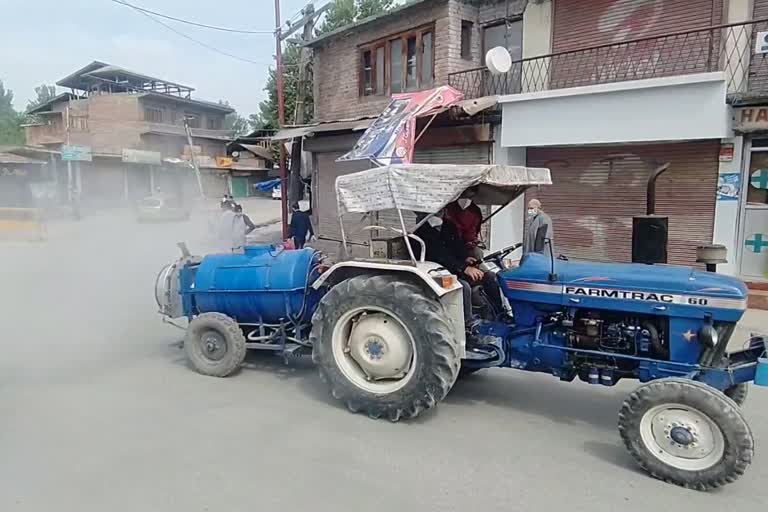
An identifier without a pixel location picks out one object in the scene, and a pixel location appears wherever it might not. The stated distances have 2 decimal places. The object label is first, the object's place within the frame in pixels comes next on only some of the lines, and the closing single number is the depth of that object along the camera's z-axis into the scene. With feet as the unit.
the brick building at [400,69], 40.56
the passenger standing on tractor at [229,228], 33.60
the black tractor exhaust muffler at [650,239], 15.71
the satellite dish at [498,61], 36.42
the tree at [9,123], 139.60
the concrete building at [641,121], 29.37
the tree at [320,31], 91.66
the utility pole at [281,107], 55.47
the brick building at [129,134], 95.14
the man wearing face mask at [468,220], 17.06
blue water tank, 18.42
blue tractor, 11.69
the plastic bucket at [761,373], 11.83
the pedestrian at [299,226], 48.98
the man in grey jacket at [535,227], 28.04
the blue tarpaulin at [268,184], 79.82
